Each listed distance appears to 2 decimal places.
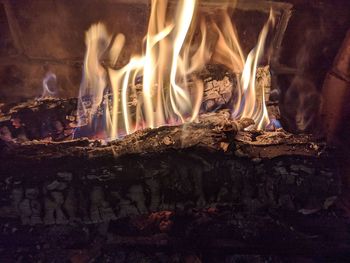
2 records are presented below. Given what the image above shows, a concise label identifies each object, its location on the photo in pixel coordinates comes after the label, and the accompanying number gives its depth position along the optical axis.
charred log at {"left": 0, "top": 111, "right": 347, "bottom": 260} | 0.35
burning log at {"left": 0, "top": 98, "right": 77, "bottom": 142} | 0.48
